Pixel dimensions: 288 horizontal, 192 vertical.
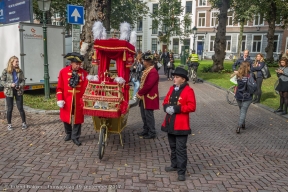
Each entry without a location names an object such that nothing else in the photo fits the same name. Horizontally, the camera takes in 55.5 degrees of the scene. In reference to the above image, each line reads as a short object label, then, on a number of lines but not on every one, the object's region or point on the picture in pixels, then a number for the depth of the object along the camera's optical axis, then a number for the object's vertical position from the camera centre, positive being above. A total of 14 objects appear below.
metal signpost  9.37 +1.33
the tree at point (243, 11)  29.73 +5.64
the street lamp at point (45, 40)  10.22 +0.67
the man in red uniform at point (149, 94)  6.41 -0.82
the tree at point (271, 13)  24.22 +4.53
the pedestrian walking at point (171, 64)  18.31 -0.28
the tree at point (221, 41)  21.30 +1.53
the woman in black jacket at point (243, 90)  7.34 -0.79
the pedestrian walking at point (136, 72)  11.14 -0.55
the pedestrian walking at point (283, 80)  9.20 -0.63
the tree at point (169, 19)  38.69 +5.84
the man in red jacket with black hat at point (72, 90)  5.88 -0.68
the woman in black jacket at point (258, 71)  10.23 -0.39
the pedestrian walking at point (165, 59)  19.70 +0.06
